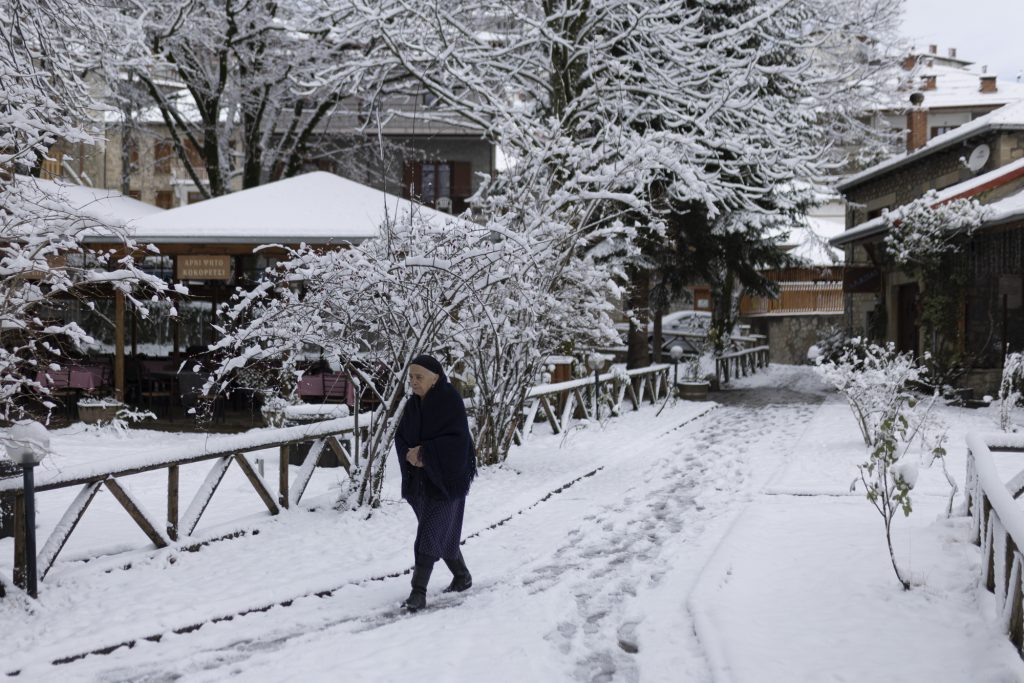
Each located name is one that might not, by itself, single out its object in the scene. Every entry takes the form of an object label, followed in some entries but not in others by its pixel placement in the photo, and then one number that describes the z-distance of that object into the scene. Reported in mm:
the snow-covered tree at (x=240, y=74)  19594
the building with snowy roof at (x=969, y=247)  17688
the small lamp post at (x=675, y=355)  20003
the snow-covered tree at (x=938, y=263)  18156
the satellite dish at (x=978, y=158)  20500
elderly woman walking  5891
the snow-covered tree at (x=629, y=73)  14305
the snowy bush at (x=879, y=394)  11242
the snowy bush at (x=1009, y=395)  12398
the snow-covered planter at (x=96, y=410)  13852
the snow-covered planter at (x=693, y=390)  20938
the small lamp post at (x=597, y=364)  14211
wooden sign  14547
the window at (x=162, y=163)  42466
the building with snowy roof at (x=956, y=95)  39906
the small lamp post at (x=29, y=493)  5488
